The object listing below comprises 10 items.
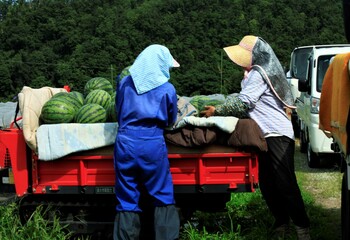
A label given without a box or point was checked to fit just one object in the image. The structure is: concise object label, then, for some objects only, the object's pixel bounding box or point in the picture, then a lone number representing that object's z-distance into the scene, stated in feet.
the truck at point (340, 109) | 13.19
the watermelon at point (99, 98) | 19.94
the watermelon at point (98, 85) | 21.80
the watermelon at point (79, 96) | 20.49
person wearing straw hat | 17.39
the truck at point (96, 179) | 17.20
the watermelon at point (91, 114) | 18.49
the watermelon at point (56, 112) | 18.37
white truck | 33.63
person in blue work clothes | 16.20
